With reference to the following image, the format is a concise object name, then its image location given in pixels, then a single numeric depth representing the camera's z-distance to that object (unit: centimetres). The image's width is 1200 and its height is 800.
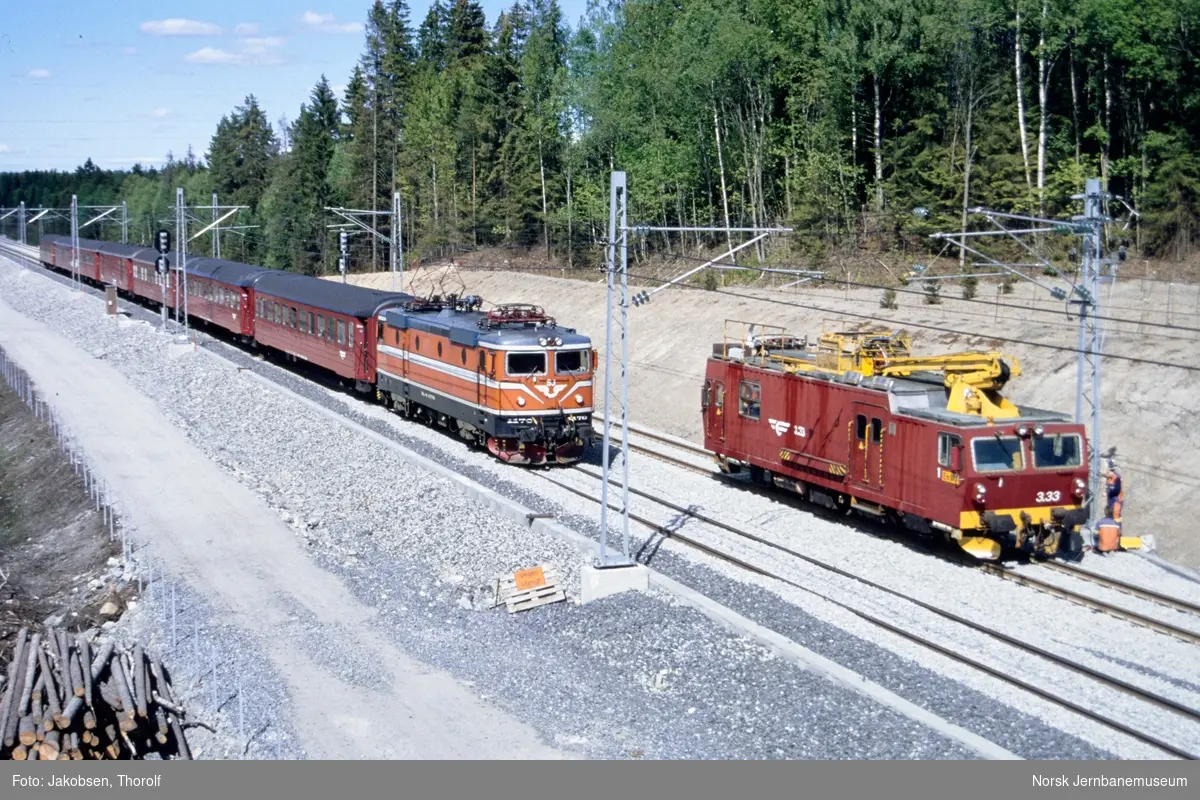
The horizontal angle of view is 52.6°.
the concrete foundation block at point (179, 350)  4244
